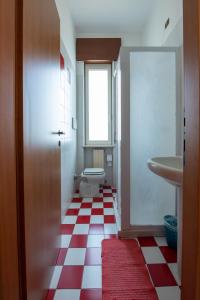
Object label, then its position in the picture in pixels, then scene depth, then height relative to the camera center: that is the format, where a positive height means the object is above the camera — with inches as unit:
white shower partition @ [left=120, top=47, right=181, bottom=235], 80.2 +5.6
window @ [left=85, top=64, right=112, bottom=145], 159.9 +28.9
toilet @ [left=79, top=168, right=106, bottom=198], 133.5 -21.5
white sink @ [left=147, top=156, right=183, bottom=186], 43.2 -4.8
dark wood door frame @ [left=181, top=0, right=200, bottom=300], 27.2 -0.9
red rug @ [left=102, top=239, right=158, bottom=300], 52.9 -33.0
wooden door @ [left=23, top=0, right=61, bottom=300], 39.1 +1.2
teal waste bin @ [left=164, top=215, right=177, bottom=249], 72.6 -26.9
